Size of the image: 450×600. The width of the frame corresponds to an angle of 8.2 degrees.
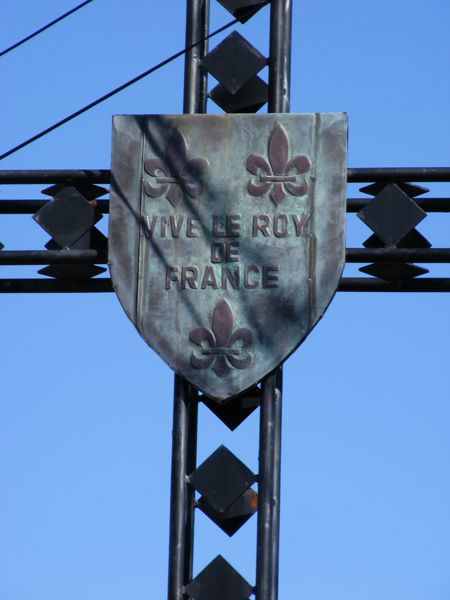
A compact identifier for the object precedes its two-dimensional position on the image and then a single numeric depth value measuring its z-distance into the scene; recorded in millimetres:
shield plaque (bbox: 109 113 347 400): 11641
